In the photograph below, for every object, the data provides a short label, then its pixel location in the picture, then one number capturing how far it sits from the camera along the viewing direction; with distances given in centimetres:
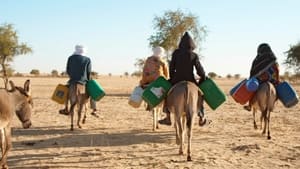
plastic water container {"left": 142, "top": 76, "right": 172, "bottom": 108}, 1146
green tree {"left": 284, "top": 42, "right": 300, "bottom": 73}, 4553
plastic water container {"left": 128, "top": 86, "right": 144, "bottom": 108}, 1402
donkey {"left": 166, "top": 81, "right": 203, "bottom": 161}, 1018
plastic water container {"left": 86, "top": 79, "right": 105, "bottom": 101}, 1450
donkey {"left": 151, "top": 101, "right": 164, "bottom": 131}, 1446
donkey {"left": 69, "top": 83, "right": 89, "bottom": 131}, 1424
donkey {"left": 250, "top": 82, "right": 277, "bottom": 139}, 1329
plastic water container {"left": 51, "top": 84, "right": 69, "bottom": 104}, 1461
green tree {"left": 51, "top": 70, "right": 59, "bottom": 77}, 9781
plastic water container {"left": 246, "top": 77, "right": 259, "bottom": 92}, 1353
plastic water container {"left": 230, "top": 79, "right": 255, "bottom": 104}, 1375
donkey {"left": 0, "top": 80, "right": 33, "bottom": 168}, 854
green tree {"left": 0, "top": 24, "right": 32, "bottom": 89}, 4031
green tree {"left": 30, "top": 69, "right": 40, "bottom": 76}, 10044
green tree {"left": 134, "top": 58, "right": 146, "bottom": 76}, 4014
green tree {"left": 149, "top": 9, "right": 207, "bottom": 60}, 3766
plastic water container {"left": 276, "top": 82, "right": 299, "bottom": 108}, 1352
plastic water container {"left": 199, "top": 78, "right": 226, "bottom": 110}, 1144
